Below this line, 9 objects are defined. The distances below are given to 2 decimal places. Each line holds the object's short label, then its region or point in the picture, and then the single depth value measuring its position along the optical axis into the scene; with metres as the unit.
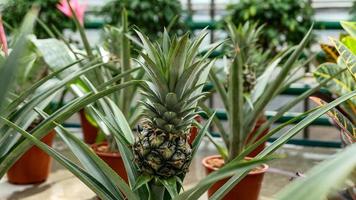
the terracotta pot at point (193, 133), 2.21
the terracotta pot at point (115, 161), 1.84
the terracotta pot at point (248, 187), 1.68
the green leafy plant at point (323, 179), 0.36
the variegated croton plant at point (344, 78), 1.42
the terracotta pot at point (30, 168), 2.13
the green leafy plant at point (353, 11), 2.85
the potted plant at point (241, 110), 1.62
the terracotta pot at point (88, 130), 2.66
